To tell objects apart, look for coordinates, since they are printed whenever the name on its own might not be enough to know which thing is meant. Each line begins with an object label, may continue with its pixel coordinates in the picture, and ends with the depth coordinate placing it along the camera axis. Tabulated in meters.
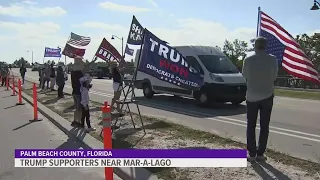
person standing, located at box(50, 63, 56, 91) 16.86
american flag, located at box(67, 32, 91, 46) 15.57
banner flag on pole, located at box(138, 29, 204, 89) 6.18
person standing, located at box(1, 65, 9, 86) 22.52
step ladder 6.47
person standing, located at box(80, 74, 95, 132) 6.95
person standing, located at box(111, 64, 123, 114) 9.00
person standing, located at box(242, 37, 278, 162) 4.19
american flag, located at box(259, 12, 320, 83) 4.99
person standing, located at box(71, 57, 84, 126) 7.02
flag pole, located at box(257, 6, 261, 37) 6.01
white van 10.18
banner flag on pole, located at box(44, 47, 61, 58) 22.92
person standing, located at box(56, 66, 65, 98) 13.50
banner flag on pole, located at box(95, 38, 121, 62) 11.48
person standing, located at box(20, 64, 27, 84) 23.91
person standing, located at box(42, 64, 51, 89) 17.36
